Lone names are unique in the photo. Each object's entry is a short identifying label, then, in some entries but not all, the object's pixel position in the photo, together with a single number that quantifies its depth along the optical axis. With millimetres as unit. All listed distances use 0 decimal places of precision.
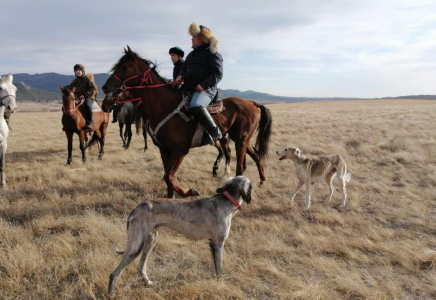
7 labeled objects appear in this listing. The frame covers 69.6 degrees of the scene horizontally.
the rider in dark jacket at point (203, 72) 6539
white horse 7125
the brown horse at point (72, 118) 10227
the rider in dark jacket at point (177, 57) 8062
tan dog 7527
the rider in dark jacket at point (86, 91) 11266
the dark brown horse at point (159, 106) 6465
